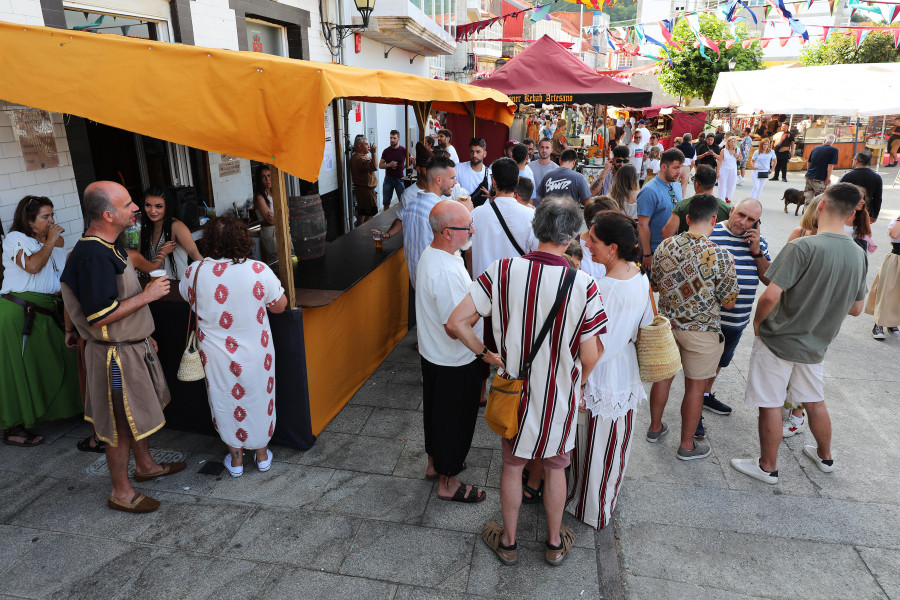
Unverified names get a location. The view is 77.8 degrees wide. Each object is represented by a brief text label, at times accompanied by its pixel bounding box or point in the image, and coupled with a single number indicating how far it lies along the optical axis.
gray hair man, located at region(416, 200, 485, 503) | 3.09
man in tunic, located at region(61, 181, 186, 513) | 2.96
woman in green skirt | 3.67
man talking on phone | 3.79
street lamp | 8.53
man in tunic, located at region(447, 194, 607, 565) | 2.52
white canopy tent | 12.55
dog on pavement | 9.69
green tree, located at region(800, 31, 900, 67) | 26.97
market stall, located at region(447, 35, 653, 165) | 9.52
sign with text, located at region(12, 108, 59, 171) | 4.26
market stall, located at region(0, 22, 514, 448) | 2.99
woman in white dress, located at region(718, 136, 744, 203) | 11.95
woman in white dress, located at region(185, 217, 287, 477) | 3.25
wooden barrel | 5.16
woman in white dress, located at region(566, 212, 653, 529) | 2.87
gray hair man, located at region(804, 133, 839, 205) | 9.99
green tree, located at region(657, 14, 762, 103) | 29.39
